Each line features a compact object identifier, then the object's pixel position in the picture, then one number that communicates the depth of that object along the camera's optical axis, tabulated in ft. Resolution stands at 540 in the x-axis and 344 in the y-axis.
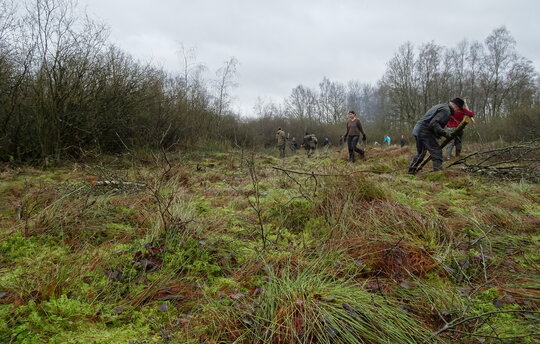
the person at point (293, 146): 74.68
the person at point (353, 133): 30.75
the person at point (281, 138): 54.97
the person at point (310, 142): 54.31
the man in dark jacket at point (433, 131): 19.20
